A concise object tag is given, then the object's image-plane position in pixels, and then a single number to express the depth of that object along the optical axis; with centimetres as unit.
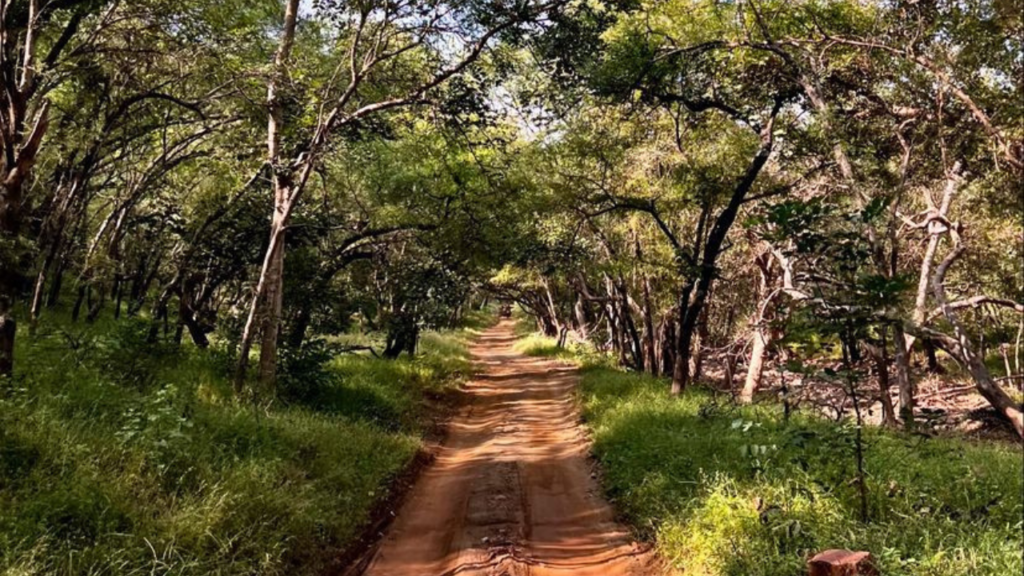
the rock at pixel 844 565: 412
